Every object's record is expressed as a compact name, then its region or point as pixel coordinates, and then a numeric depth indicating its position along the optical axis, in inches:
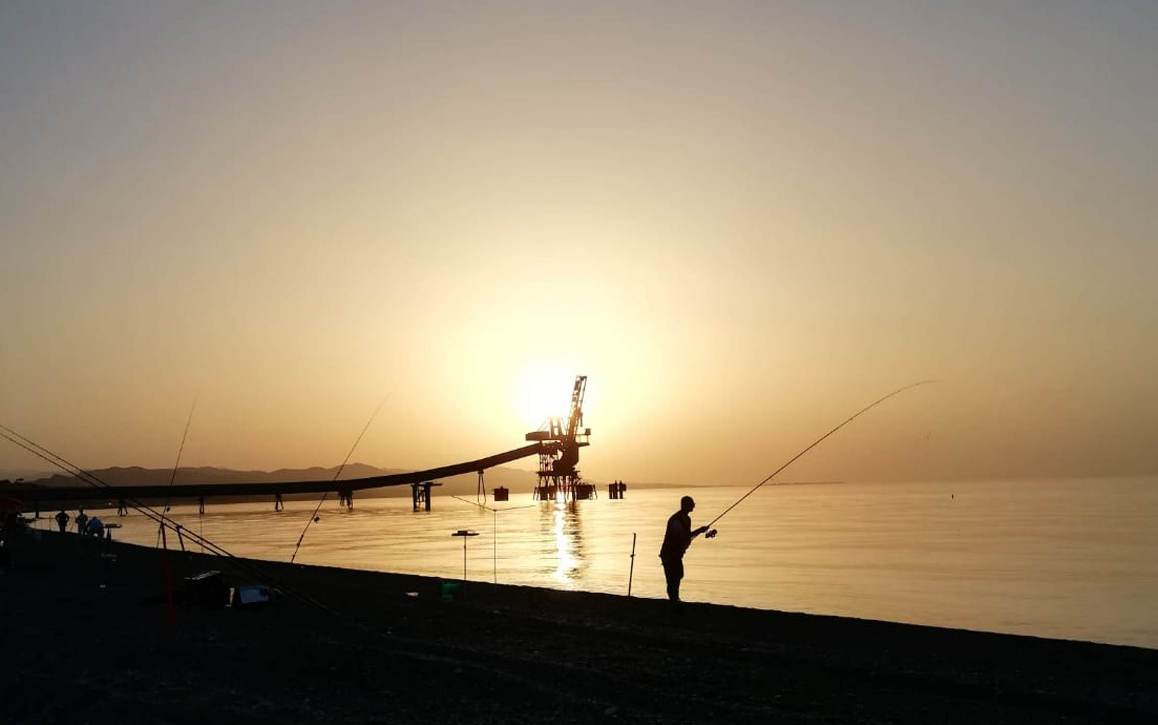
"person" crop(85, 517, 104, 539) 1958.7
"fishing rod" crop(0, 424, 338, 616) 743.5
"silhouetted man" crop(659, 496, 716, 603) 702.5
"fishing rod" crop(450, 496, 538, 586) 1696.4
